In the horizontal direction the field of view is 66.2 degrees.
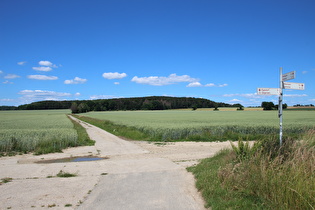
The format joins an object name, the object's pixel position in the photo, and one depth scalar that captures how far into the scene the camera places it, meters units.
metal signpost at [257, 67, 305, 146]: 7.16
